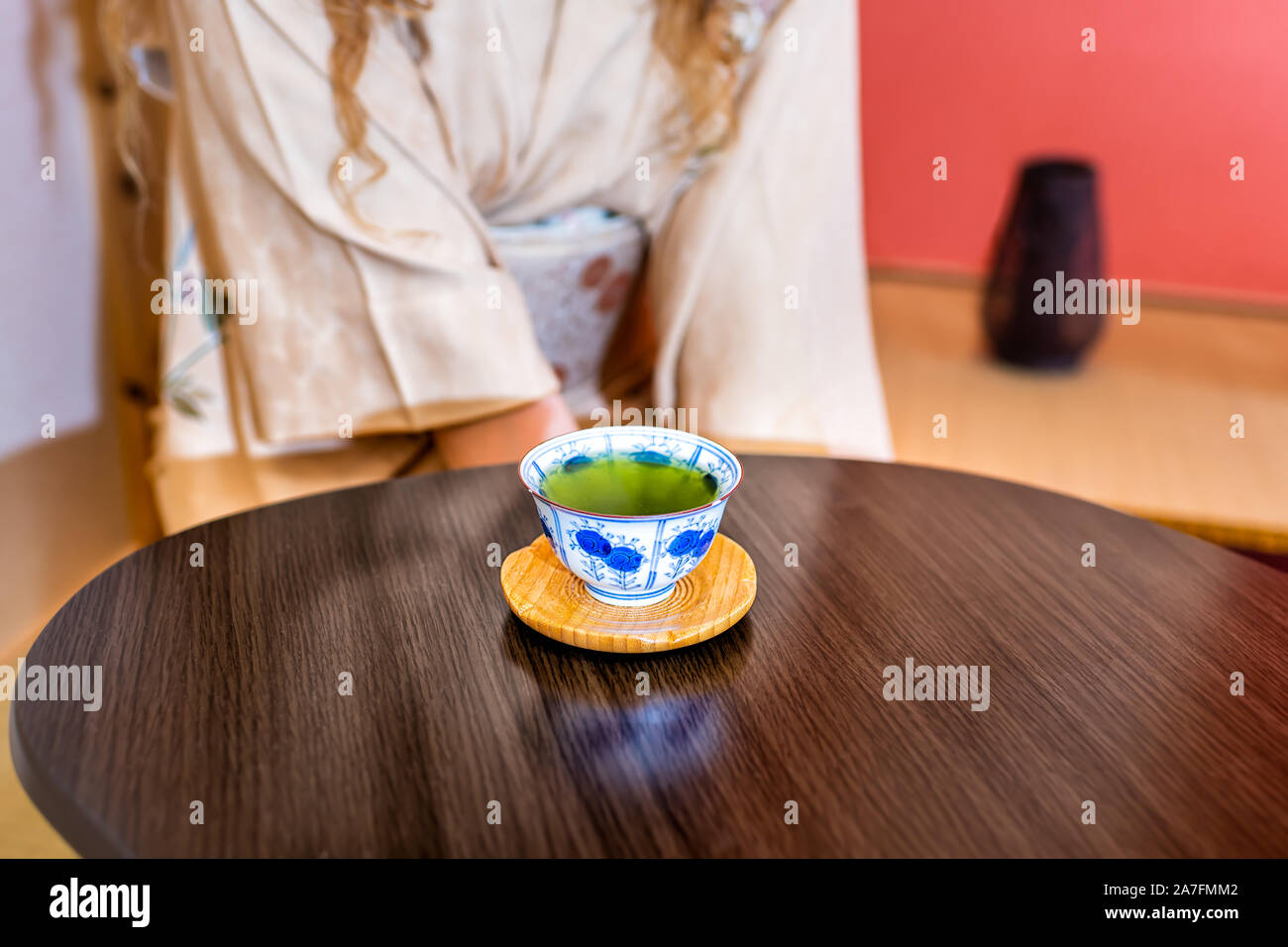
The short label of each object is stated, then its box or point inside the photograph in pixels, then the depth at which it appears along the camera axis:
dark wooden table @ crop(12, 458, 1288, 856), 0.44
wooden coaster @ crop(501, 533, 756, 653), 0.54
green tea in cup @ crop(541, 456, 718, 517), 0.57
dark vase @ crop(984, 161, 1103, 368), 1.52
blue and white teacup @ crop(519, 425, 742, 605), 0.53
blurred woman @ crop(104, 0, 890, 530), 0.99
